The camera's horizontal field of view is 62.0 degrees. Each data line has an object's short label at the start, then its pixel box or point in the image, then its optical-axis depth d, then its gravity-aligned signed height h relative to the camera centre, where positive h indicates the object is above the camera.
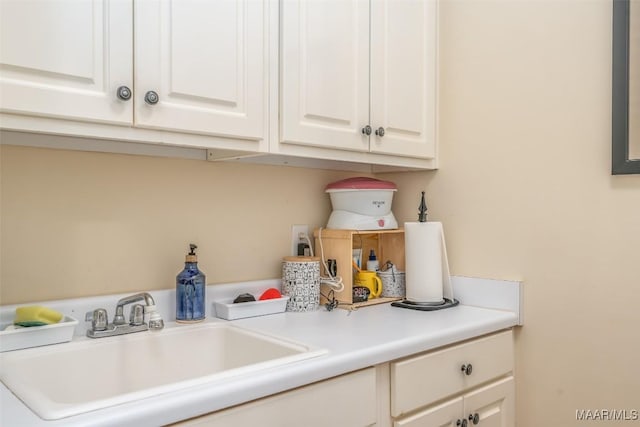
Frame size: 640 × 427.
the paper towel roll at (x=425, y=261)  1.82 -0.18
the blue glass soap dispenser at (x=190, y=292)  1.51 -0.24
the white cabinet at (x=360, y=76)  1.51 +0.42
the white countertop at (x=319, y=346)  0.89 -0.34
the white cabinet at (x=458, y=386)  1.37 -0.50
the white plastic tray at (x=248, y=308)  1.59 -0.30
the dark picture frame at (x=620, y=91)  1.54 +0.35
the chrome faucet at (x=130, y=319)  1.34 -0.29
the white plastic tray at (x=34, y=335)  1.19 -0.29
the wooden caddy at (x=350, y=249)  1.80 -0.15
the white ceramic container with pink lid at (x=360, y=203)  1.87 +0.02
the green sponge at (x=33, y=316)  1.23 -0.25
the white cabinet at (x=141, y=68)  1.06 +0.31
